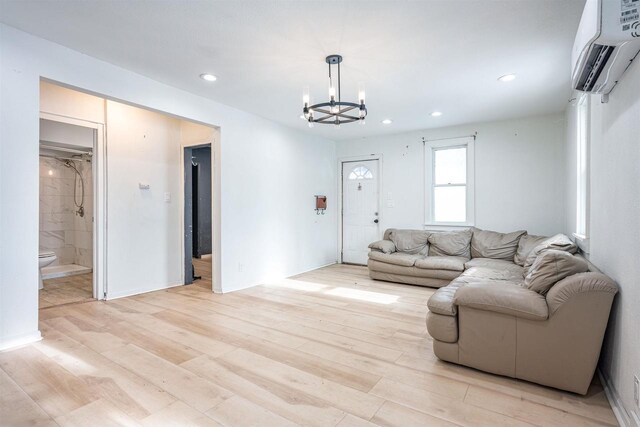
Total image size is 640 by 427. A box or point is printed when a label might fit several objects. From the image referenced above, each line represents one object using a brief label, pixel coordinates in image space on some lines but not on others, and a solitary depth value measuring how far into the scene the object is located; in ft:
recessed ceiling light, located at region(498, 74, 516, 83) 11.23
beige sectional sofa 6.45
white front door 20.98
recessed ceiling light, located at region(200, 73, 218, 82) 11.25
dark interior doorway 24.27
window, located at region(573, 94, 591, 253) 11.06
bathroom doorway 17.57
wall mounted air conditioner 4.87
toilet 15.23
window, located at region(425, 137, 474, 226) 17.89
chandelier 9.13
